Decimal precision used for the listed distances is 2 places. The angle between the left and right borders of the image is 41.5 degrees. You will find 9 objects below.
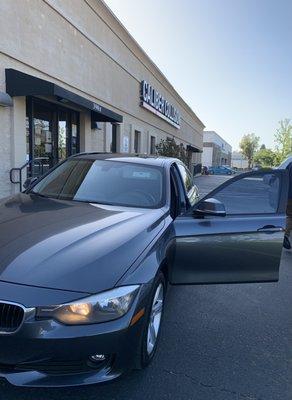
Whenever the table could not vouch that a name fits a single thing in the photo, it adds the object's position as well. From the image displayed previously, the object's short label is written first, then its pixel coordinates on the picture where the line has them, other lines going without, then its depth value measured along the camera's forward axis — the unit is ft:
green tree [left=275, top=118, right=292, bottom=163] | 161.46
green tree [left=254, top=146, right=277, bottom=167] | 261.59
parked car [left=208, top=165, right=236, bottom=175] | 198.49
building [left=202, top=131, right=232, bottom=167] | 248.11
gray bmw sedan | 7.08
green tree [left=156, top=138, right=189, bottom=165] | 71.36
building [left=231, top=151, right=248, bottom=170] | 389.74
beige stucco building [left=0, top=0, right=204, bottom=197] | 26.68
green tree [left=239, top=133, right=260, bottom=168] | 364.79
